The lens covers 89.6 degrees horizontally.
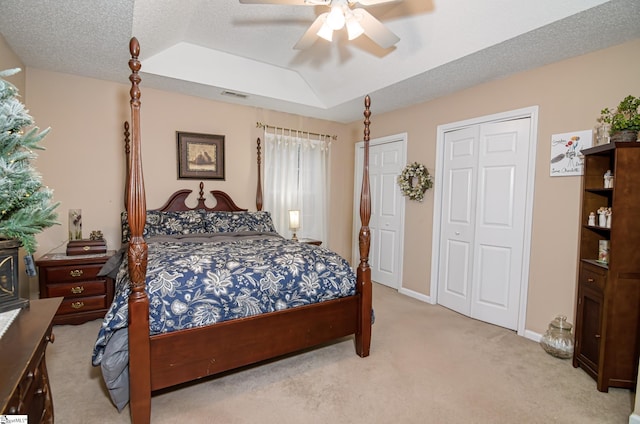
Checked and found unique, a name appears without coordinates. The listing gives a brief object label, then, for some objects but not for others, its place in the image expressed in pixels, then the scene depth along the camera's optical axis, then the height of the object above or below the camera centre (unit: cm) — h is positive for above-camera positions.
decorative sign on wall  273 +43
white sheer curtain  472 +22
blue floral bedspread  190 -61
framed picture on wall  412 +48
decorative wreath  405 +20
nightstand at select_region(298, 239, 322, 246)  453 -67
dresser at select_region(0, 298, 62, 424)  95 -55
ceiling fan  213 +124
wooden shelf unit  215 -58
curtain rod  462 +97
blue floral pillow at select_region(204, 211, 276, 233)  390 -36
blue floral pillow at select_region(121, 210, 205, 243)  357 -37
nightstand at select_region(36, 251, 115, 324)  305 -93
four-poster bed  175 -89
